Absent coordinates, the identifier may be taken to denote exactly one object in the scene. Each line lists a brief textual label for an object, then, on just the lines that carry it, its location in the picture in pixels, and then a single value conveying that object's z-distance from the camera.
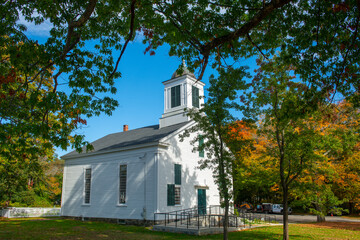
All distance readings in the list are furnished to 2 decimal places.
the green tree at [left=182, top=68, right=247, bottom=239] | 13.36
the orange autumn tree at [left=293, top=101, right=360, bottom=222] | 13.30
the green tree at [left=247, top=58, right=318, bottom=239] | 13.17
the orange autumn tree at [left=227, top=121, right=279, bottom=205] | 13.59
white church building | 19.11
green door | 21.30
